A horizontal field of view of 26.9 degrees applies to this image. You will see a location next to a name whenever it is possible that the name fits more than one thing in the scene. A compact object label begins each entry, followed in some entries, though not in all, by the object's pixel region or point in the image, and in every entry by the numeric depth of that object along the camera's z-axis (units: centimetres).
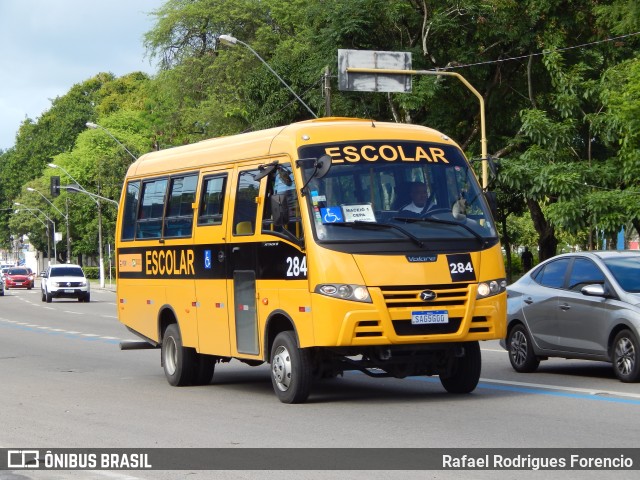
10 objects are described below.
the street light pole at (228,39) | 4062
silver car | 1536
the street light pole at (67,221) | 10700
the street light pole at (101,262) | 8375
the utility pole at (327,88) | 3794
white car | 5744
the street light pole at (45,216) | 12718
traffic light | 7831
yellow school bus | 1326
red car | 9188
